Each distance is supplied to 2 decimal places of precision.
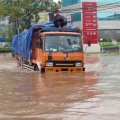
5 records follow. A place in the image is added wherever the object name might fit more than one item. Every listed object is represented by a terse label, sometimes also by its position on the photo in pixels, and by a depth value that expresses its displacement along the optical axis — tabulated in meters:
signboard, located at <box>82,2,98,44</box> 60.12
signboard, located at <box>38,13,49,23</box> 57.97
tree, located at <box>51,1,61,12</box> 61.56
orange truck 21.08
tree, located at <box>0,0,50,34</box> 57.41
